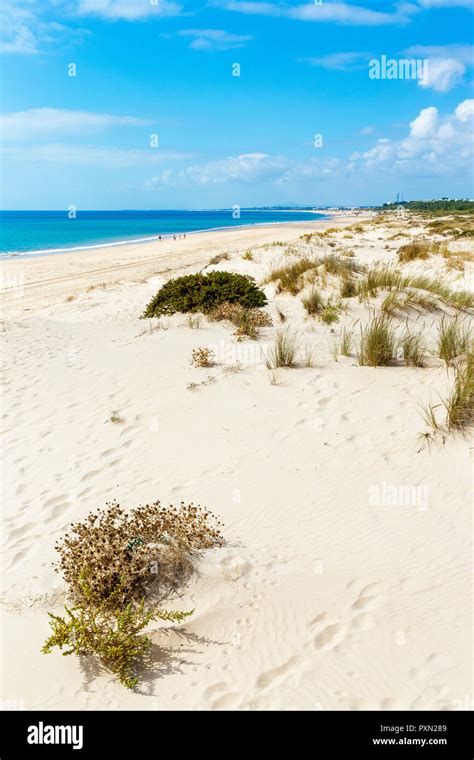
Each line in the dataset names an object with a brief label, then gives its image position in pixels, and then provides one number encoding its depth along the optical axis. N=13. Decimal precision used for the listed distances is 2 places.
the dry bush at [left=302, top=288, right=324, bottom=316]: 11.44
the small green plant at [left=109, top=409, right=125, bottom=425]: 6.57
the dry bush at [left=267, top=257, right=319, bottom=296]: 13.72
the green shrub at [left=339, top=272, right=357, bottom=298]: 12.38
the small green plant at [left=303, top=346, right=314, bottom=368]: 7.68
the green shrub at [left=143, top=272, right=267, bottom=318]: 12.27
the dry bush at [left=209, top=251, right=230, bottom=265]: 21.29
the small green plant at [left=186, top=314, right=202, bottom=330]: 10.99
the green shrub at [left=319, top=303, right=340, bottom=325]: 10.55
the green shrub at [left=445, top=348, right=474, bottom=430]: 5.37
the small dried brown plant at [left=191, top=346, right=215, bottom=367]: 8.24
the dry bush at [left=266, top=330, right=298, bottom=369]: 7.66
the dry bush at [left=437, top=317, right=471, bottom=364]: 7.23
